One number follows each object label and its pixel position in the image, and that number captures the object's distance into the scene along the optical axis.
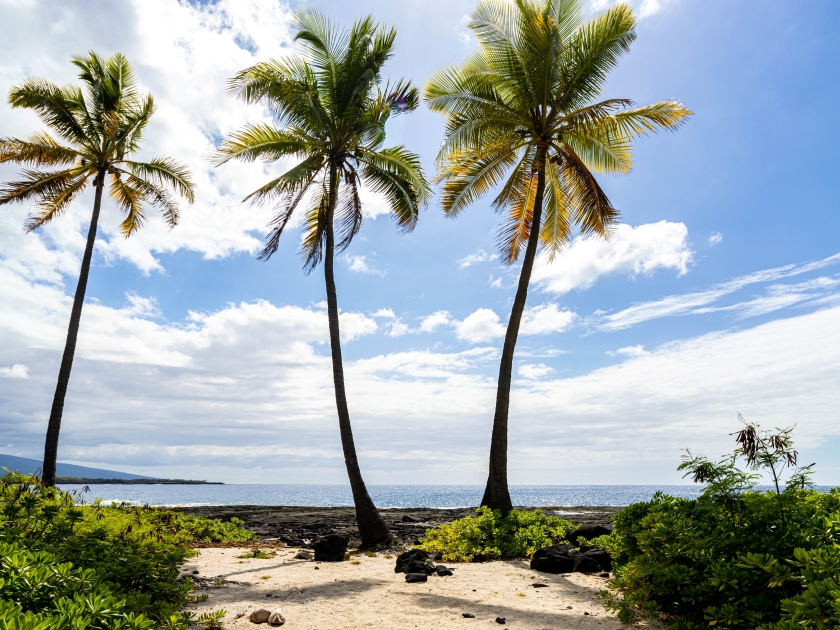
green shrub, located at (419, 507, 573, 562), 10.00
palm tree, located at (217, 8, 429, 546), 13.09
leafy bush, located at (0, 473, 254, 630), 2.57
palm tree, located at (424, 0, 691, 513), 12.74
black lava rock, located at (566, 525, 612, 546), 9.32
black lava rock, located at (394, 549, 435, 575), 7.99
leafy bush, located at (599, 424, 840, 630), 3.30
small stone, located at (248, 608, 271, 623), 5.49
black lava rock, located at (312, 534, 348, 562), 9.73
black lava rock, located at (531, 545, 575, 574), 8.09
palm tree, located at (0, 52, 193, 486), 15.00
